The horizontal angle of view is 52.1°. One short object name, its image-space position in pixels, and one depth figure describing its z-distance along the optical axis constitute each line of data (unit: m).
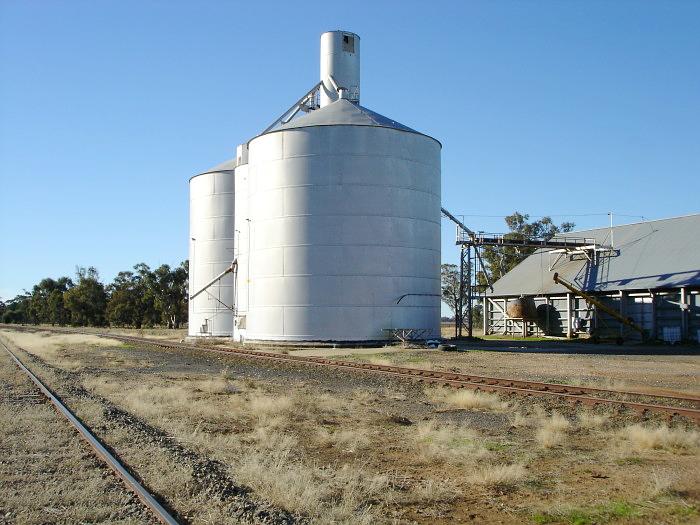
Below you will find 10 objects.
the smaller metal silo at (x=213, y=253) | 51.22
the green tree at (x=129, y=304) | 117.44
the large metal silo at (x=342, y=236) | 36.56
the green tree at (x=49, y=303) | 145.88
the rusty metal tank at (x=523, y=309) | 51.22
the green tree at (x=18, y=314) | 182.88
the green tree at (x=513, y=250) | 80.12
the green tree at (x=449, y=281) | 96.36
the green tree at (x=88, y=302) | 133.00
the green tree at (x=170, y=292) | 110.62
